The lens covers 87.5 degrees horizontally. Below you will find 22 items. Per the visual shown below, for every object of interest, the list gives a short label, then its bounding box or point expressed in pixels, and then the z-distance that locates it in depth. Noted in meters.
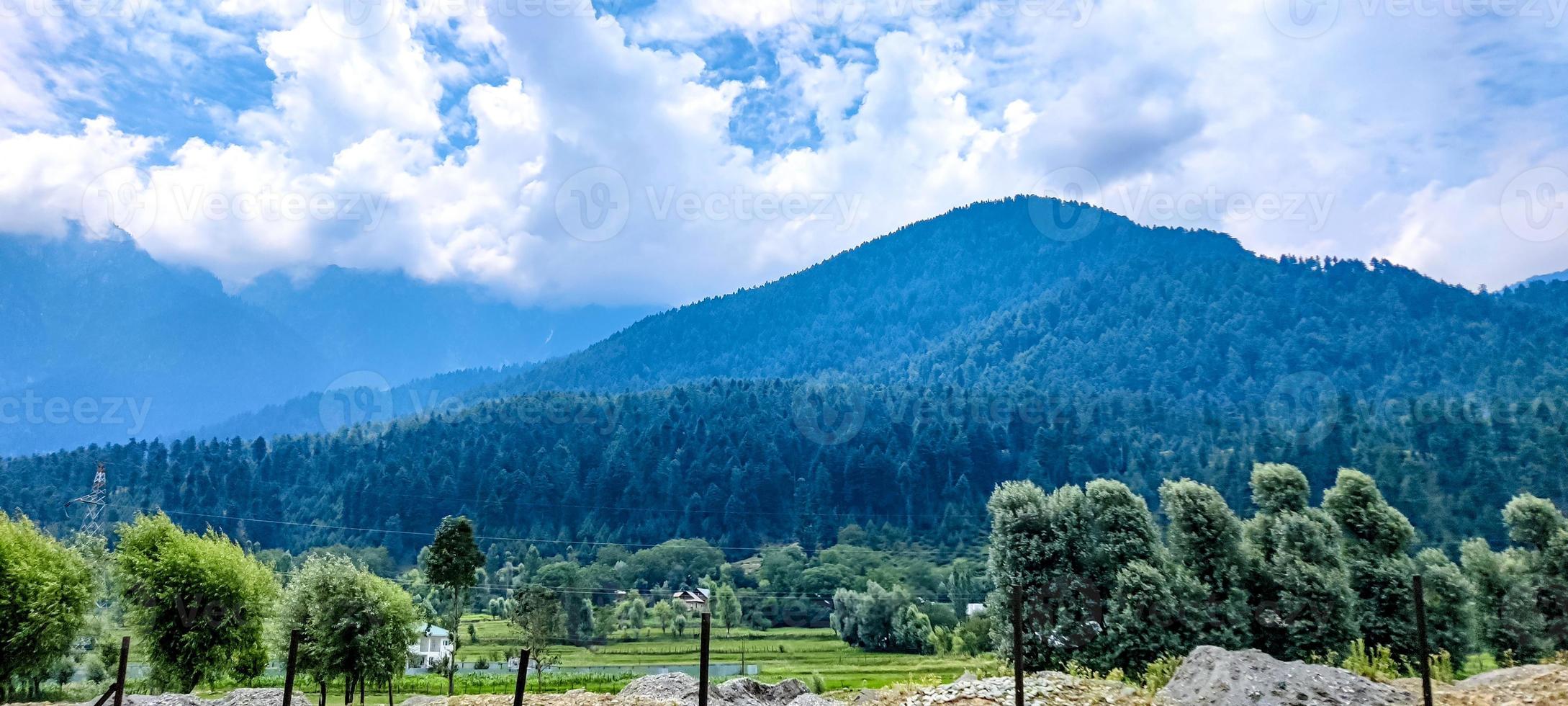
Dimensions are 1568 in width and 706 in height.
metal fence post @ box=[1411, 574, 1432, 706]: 13.05
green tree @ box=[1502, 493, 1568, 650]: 32.50
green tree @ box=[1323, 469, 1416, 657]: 27.91
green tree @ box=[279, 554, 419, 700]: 31.38
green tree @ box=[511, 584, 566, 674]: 69.38
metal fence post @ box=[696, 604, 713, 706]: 12.14
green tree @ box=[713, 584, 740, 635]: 96.69
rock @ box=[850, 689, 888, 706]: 18.98
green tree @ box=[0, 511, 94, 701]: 29.14
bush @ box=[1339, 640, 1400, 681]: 19.16
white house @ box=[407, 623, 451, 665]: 81.44
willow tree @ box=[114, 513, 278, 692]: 31.44
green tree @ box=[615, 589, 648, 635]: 99.75
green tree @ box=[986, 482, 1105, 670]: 26.67
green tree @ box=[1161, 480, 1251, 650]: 27.22
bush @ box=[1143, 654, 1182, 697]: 21.72
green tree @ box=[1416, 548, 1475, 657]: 32.16
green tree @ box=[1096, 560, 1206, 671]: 26.14
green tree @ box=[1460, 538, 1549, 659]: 33.50
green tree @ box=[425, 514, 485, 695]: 40.22
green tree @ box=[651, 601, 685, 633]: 98.39
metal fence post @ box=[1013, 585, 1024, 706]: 12.72
